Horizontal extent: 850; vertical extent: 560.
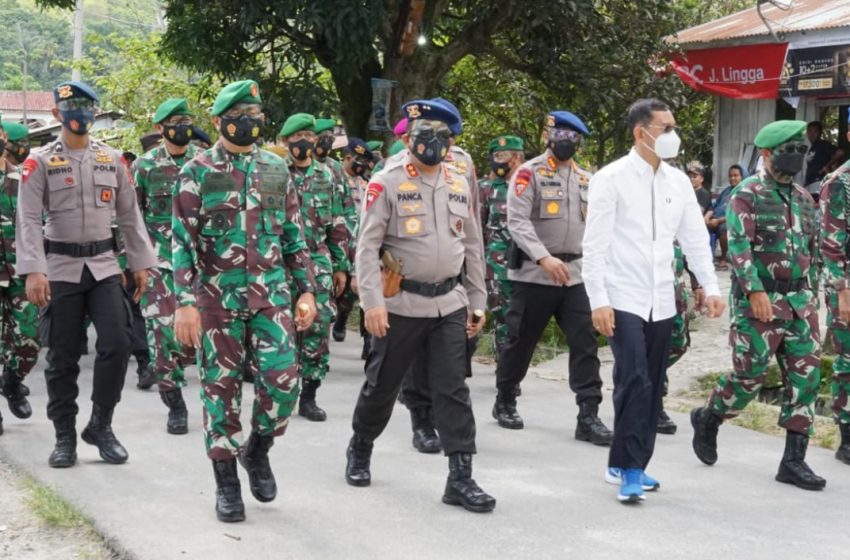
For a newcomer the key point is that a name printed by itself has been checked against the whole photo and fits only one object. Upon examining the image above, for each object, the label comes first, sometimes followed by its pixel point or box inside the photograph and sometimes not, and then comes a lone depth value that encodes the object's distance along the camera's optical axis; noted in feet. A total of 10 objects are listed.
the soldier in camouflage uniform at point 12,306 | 25.35
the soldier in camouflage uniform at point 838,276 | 23.16
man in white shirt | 19.38
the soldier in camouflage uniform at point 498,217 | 31.76
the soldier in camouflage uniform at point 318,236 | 27.53
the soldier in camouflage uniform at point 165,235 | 26.00
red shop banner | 52.80
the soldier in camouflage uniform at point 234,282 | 18.35
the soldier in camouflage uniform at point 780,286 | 21.39
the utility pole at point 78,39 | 108.15
